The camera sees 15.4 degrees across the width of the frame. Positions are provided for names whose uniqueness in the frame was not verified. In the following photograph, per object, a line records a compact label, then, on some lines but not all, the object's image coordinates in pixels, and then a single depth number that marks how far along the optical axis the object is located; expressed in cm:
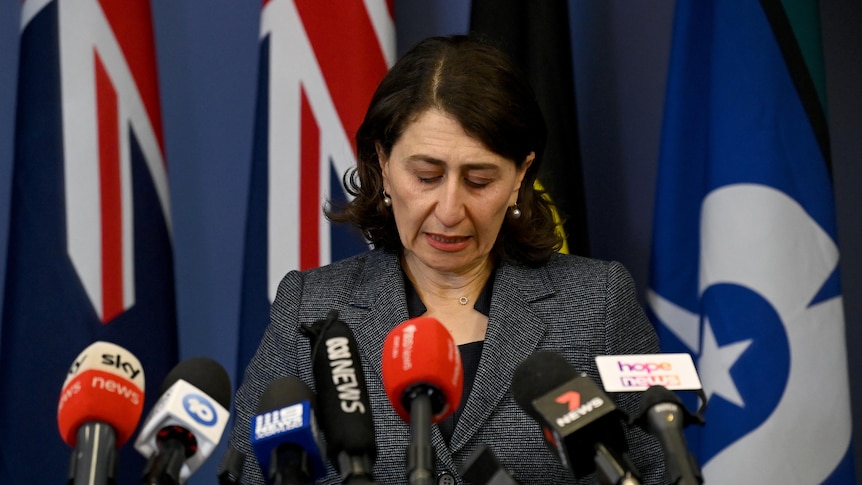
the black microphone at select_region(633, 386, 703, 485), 277
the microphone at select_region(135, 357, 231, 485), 281
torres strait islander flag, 356
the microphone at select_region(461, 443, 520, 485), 278
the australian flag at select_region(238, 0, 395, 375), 371
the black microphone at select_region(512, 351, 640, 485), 278
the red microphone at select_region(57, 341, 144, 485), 279
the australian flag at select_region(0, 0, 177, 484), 365
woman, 321
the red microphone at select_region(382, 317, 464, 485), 281
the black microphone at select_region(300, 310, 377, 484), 280
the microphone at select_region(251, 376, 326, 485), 279
